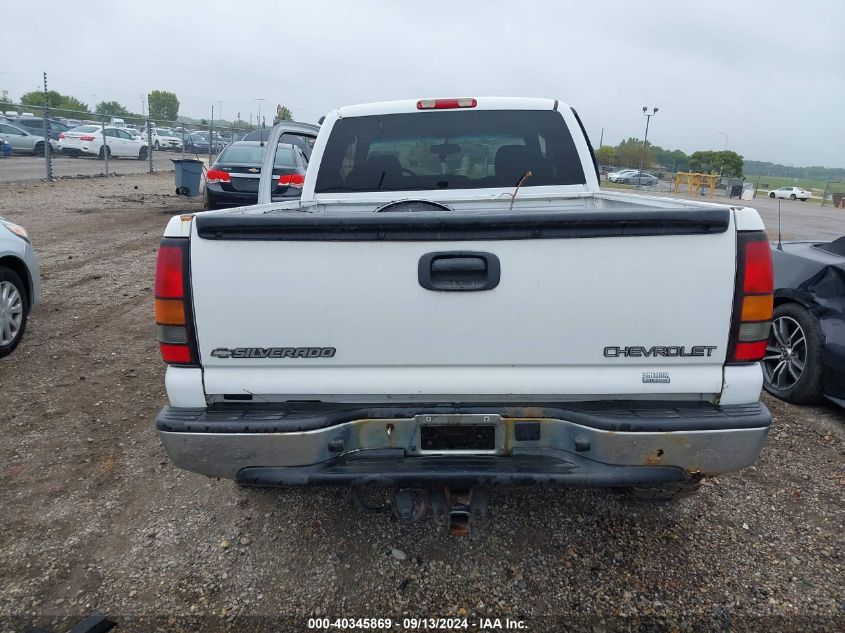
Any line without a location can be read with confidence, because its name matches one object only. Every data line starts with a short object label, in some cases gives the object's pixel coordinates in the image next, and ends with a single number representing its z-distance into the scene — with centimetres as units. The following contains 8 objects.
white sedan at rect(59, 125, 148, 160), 2748
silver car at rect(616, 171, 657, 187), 4578
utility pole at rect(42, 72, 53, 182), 1706
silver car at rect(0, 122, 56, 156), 2611
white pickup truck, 228
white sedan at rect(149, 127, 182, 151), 4042
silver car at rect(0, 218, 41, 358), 508
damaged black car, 418
